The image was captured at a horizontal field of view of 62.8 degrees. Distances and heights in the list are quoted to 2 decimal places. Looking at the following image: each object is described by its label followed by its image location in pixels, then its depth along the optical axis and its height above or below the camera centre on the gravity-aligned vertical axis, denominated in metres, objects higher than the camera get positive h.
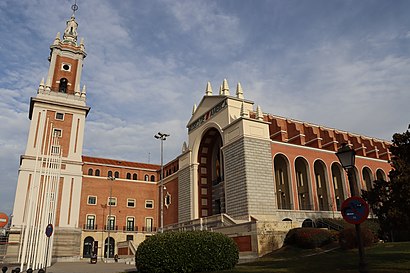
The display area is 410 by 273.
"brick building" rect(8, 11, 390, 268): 28.75 +6.56
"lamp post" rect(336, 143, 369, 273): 8.75 +1.96
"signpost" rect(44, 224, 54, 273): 16.06 +0.47
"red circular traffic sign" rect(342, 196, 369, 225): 7.65 +0.53
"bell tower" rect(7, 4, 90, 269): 37.88 +12.80
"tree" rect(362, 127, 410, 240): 12.28 +1.49
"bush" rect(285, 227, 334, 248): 20.31 -0.14
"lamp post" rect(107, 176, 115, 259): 40.81 +3.52
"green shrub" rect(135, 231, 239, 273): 12.88 -0.59
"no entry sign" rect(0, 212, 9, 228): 12.69 +0.80
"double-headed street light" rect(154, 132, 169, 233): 28.68 +8.34
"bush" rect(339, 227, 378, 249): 18.34 -0.22
